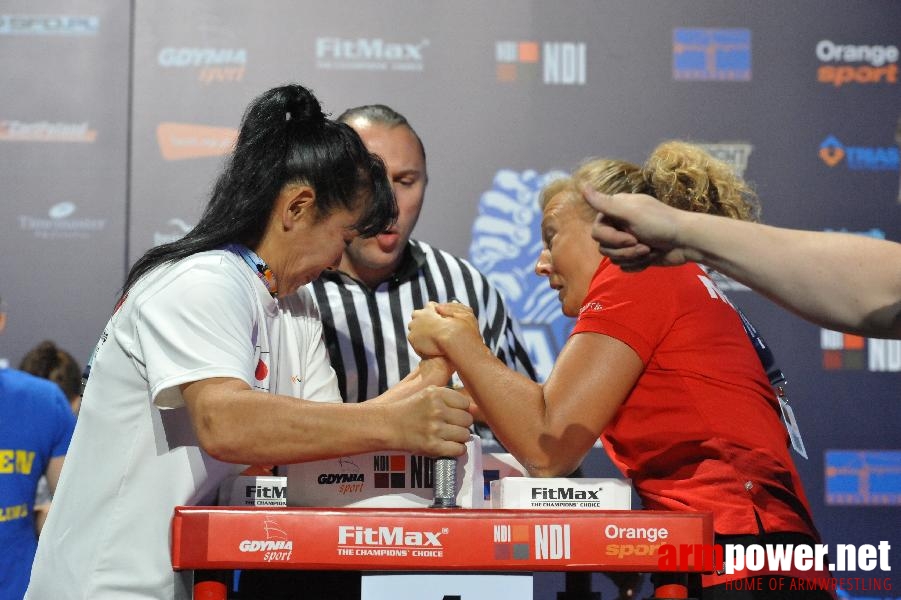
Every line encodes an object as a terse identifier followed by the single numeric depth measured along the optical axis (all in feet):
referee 14.32
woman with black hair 11.28
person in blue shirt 16.81
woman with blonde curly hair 11.83
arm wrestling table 10.92
